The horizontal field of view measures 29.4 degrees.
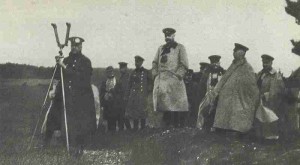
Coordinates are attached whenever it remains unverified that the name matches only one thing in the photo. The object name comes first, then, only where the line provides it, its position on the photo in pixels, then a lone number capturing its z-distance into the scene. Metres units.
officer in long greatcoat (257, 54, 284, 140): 13.36
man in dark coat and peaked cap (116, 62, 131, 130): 15.95
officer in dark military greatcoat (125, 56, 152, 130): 15.30
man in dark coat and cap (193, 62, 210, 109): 15.36
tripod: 11.11
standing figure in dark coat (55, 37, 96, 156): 11.45
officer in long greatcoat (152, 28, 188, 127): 13.09
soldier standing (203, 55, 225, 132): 12.95
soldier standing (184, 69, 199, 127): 16.66
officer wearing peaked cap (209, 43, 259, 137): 11.23
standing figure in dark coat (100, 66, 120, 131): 15.88
